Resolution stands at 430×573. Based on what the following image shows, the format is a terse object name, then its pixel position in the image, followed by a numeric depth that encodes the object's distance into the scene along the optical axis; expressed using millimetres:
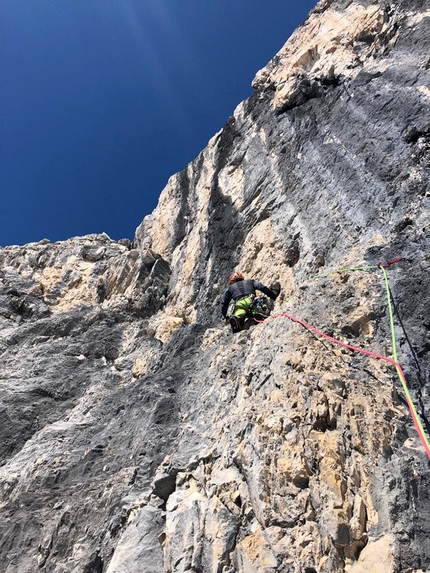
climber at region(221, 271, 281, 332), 8383
